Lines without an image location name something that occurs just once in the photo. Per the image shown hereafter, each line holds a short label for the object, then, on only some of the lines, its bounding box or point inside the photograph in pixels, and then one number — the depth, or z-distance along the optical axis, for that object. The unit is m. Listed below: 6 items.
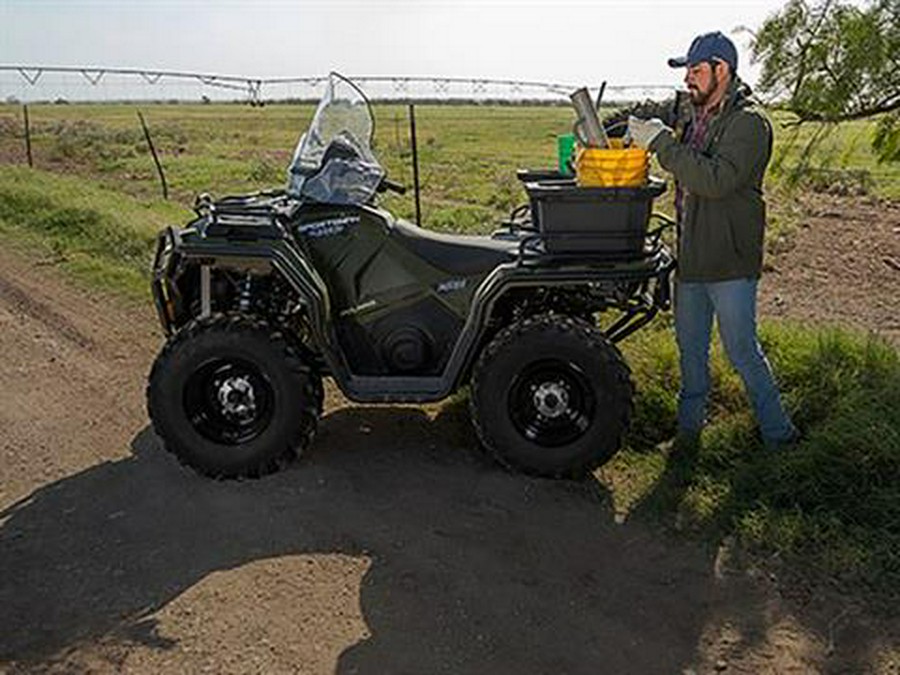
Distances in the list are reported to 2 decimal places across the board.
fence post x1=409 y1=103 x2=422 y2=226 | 11.44
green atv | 4.84
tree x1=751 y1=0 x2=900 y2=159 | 5.52
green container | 5.42
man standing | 4.58
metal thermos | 4.65
